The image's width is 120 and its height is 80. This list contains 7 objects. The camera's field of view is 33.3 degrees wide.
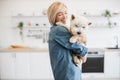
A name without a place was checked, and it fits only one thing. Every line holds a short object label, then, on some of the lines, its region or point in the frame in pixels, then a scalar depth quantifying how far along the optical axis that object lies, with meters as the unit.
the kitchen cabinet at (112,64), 4.55
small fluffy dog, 1.69
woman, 1.65
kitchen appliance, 4.53
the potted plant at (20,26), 5.05
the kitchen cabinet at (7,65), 4.58
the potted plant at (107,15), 5.02
